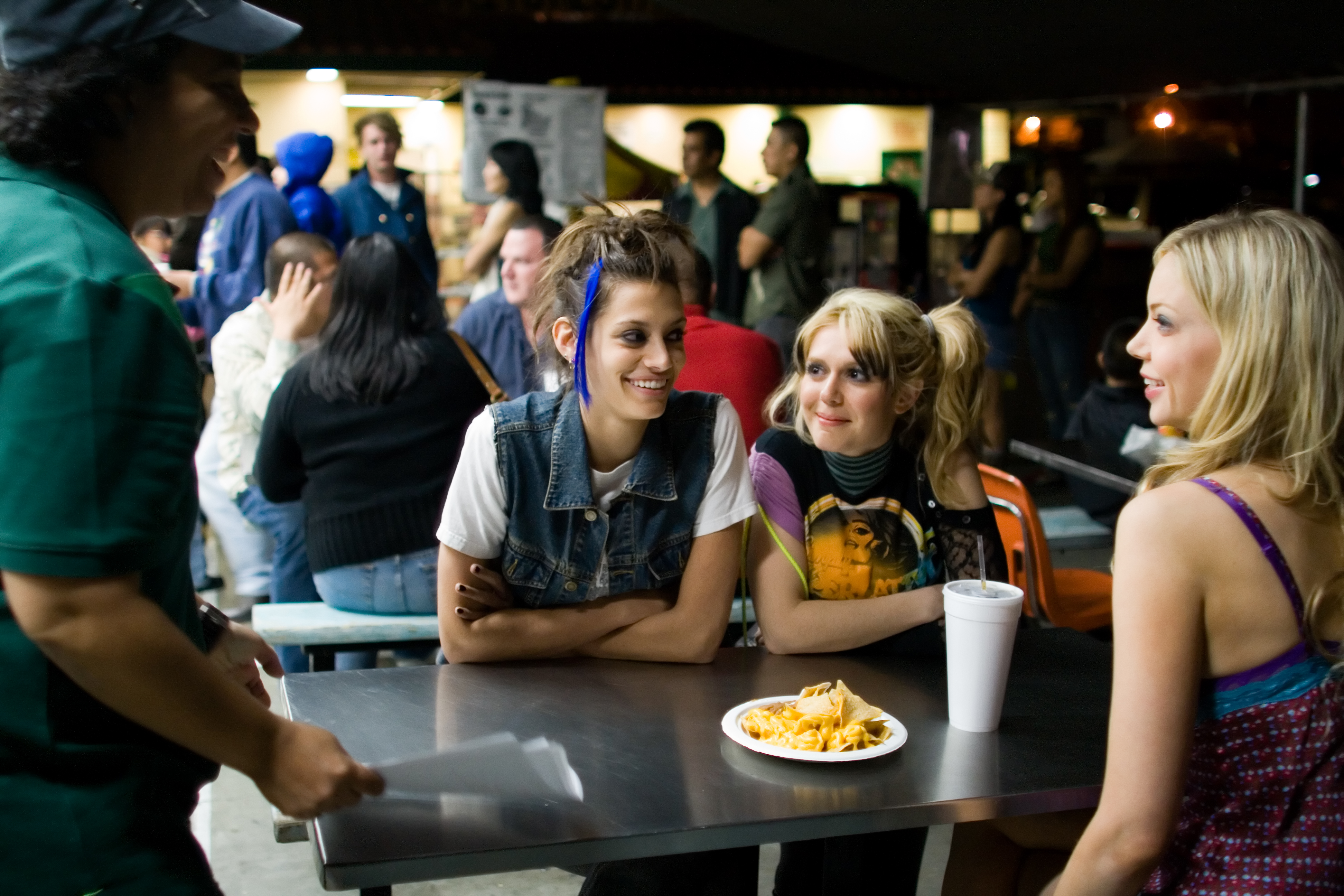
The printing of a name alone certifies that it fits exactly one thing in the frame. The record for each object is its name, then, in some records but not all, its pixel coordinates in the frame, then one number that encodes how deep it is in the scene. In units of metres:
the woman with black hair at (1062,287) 6.98
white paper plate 1.55
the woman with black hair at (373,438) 3.14
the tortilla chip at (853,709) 1.66
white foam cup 1.66
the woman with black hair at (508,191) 5.61
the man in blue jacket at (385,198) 6.09
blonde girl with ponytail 2.22
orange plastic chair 3.09
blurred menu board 6.25
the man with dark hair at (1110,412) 4.22
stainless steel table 1.37
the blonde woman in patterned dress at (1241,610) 1.41
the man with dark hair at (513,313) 4.02
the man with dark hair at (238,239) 4.82
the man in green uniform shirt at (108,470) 1.00
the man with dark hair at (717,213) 6.36
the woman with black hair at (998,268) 7.01
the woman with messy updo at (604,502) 1.99
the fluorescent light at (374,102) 11.81
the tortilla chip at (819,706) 1.66
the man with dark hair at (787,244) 6.14
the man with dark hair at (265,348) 3.87
